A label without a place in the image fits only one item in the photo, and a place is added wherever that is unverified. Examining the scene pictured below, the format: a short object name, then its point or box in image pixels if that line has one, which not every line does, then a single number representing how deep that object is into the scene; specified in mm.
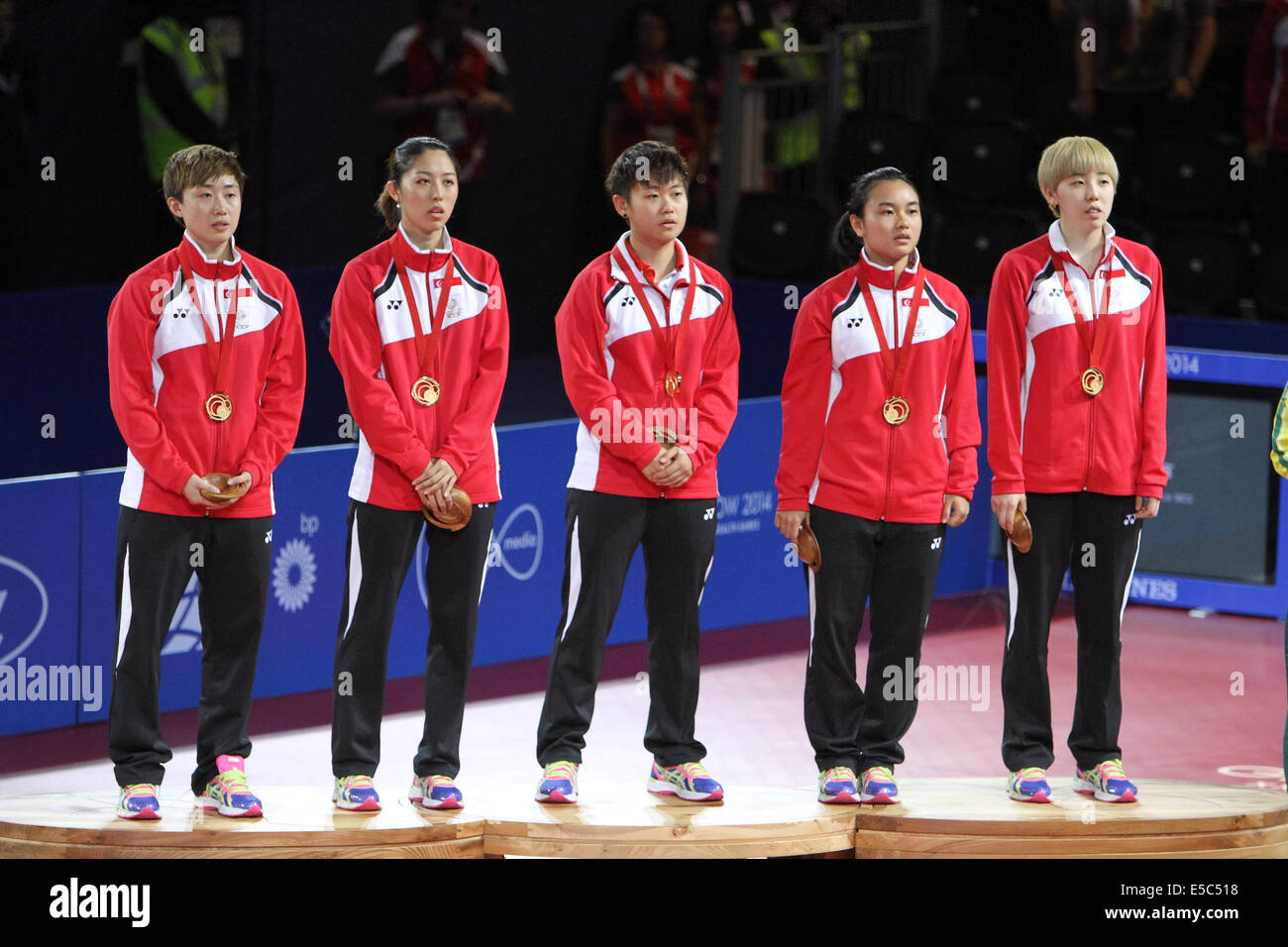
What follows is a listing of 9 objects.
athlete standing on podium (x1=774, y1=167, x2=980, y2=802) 12742
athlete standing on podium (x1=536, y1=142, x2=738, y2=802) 12664
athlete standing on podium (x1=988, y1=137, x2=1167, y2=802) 12844
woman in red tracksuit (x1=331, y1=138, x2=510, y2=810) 12391
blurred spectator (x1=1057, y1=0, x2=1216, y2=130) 25594
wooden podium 12117
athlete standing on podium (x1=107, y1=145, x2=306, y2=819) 12203
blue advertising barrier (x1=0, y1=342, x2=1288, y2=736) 16312
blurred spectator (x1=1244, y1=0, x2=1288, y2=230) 24469
